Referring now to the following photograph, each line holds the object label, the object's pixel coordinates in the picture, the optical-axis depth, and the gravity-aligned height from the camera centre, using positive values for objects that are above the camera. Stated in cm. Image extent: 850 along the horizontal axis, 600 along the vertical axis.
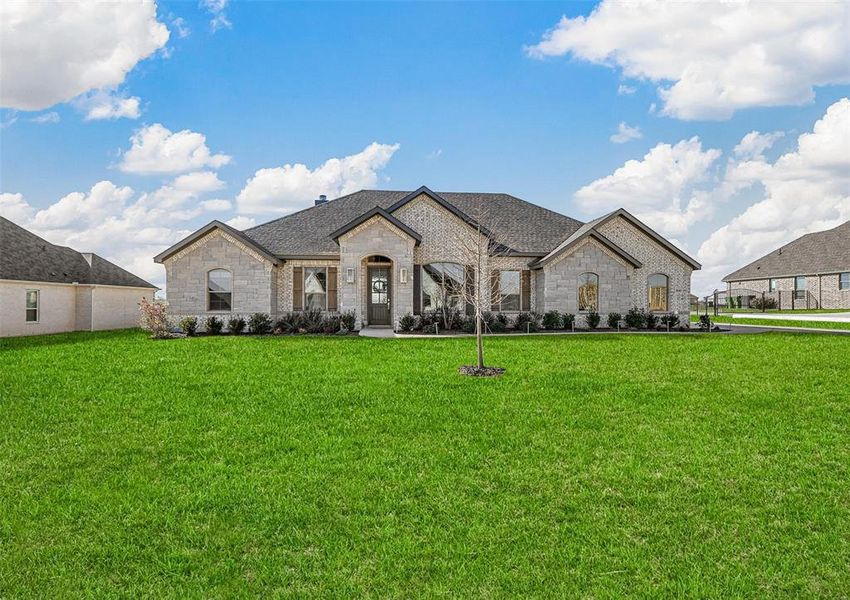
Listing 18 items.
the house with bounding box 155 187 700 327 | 2167 +202
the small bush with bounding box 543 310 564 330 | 2214 -33
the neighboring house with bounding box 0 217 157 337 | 2409 +147
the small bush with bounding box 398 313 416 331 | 2098 -35
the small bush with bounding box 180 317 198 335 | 2091 -33
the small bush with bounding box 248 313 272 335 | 2125 -33
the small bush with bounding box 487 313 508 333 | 2175 -46
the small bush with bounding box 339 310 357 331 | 2125 -25
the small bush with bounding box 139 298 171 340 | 1958 -7
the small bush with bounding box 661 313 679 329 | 2292 -41
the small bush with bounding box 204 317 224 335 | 2150 -39
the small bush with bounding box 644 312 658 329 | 2277 -43
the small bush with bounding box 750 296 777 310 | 4382 +52
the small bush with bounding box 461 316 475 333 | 2151 -48
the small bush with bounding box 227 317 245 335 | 2137 -36
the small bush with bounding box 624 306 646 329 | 2262 -34
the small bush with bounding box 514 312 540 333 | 2211 -44
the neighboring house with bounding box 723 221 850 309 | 4034 +286
